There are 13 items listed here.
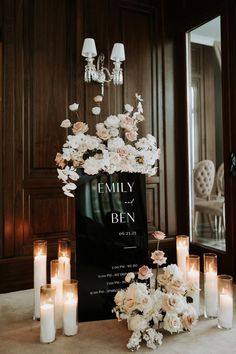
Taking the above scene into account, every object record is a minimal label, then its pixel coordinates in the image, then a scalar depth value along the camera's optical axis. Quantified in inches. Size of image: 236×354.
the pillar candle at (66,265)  91.8
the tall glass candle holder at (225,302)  81.7
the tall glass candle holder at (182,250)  100.1
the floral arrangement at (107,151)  82.7
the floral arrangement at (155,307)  75.3
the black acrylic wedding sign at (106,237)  87.0
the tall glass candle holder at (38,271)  90.5
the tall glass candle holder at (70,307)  78.7
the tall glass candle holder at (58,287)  84.8
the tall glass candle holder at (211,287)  88.6
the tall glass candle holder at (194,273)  87.1
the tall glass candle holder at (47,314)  75.9
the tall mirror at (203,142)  143.8
